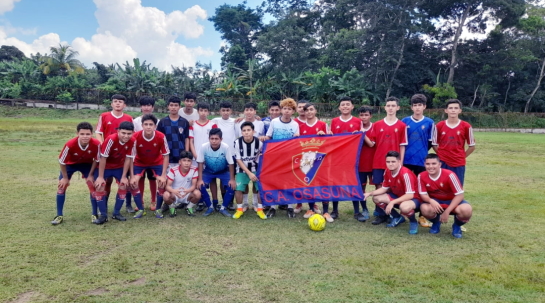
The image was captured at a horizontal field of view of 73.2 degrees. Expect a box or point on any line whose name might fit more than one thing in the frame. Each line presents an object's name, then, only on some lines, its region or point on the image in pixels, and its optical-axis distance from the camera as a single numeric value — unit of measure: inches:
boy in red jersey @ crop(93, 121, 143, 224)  210.7
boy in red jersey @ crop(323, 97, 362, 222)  229.6
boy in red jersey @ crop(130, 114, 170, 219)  223.1
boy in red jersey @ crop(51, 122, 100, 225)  205.9
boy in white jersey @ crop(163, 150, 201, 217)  231.5
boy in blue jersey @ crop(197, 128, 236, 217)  234.5
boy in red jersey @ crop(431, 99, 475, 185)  213.9
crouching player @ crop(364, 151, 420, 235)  200.8
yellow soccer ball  201.0
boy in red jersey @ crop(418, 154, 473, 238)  190.5
